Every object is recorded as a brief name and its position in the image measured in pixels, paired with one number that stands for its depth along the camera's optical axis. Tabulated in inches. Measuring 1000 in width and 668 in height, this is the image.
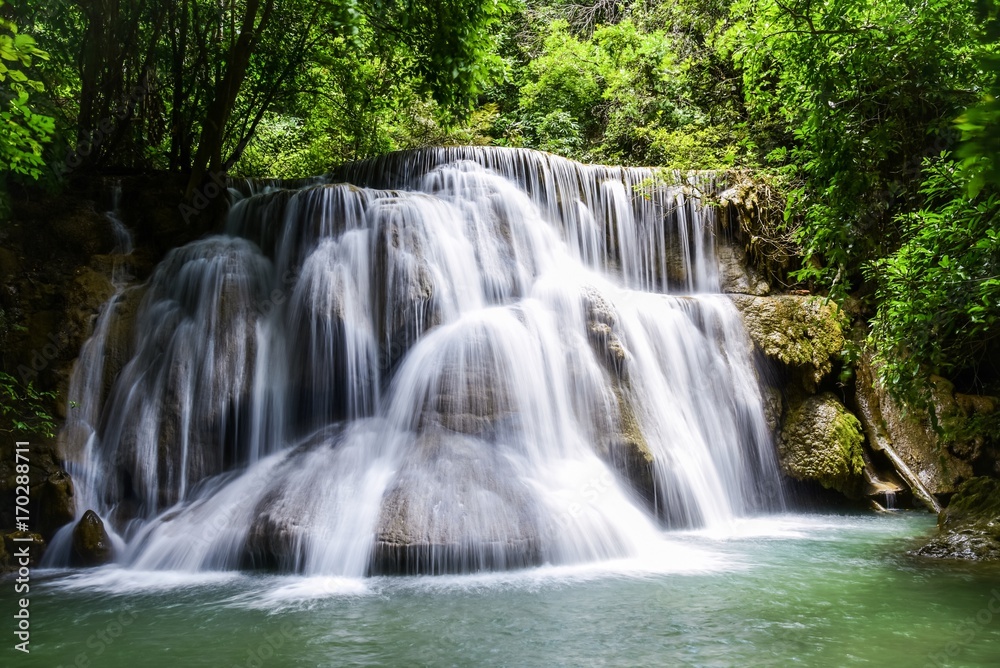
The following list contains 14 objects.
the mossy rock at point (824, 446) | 404.2
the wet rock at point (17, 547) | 268.2
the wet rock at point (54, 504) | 295.0
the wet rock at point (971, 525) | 262.4
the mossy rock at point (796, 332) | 434.0
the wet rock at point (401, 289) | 352.8
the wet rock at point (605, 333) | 375.2
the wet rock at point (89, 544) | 280.7
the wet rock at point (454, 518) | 251.3
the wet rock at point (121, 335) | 360.2
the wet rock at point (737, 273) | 526.3
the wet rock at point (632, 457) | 334.0
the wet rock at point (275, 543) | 257.4
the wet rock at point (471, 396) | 311.9
